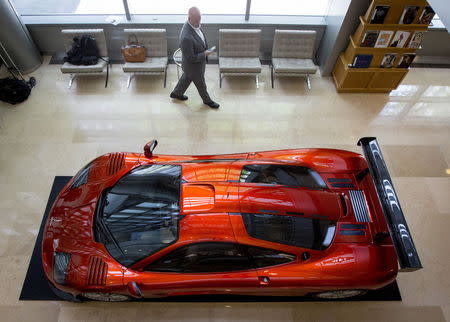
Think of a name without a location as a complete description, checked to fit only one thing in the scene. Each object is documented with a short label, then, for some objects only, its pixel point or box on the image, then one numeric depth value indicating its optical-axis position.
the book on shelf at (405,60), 5.10
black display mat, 3.34
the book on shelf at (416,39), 4.85
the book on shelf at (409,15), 4.55
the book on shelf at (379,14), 4.57
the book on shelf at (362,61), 5.15
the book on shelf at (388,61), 5.14
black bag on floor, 5.27
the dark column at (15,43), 5.15
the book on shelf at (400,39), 4.85
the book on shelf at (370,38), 4.86
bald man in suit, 4.30
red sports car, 2.72
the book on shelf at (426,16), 4.59
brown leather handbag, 5.42
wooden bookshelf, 4.61
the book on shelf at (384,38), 4.84
